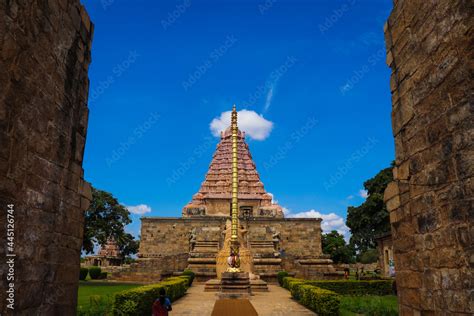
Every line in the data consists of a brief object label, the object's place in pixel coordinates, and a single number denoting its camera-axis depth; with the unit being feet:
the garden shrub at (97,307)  30.20
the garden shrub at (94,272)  93.45
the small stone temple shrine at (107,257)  148.03
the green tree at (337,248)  149.69
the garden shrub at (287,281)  60.54
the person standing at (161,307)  24.45
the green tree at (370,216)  135.03
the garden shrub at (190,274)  71.60
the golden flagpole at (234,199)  69.10
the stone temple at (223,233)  87.81
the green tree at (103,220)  79.47
